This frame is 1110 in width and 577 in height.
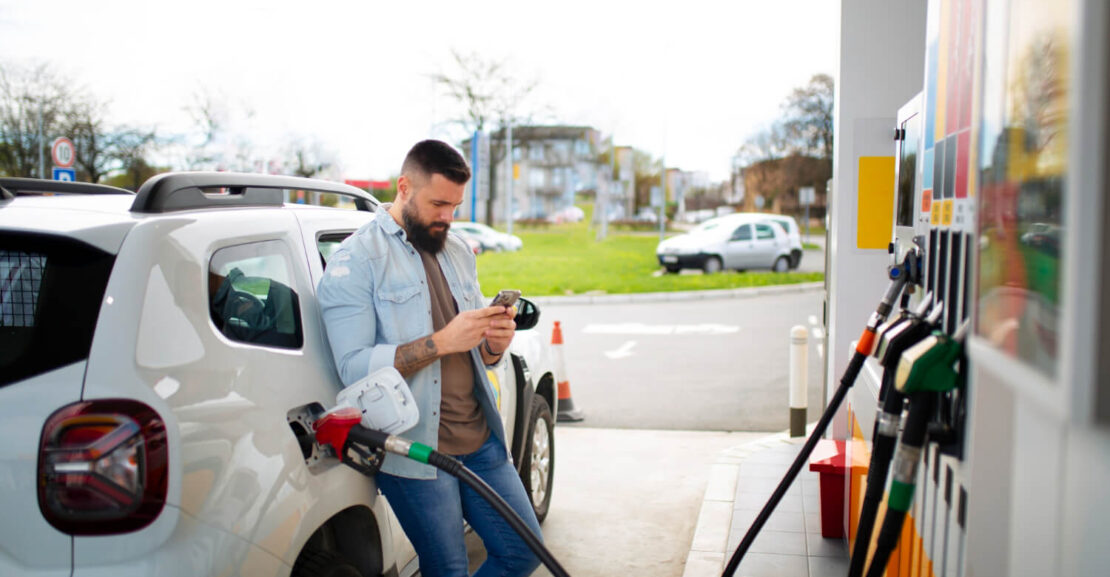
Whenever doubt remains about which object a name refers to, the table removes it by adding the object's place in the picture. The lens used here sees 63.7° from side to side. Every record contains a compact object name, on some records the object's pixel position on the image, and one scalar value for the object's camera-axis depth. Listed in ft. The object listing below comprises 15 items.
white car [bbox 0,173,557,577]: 6.49
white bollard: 21.53
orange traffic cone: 26.18
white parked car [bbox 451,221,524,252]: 129.90
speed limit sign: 58.65
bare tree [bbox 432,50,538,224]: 149.59
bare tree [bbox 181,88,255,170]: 118.32
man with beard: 8.82
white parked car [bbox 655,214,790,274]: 81.30
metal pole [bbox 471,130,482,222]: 102.01
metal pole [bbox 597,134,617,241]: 150.21
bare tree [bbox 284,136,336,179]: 129.39
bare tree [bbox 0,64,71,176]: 100.01
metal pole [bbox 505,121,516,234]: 136.56
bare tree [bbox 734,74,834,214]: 146.82
